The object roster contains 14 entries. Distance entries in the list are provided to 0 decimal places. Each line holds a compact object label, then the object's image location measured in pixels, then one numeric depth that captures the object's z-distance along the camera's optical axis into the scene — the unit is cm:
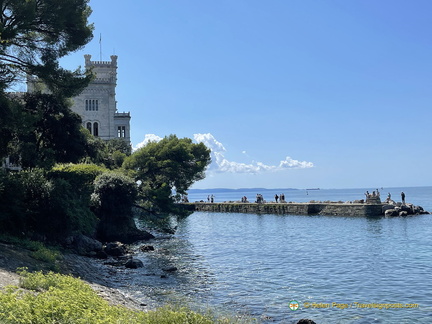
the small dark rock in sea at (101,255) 2527
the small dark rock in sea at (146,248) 2950
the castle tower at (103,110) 8481
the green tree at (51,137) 2942
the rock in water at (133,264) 2297
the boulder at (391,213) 5460
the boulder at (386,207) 5638
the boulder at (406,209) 5586
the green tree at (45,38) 2289
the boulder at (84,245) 2488
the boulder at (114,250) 2705
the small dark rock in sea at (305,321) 1325
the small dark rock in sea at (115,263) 2360
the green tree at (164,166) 4162
